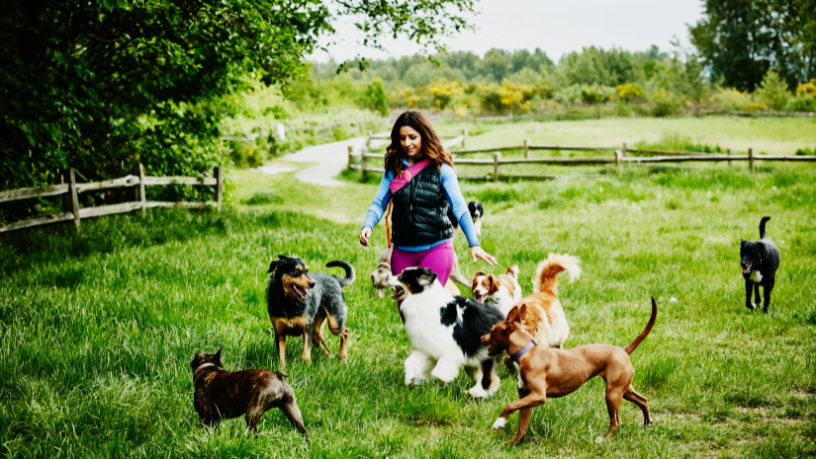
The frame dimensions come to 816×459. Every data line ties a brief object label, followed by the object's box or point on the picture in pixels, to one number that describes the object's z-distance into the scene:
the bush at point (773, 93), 48.12
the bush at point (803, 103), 44.16
